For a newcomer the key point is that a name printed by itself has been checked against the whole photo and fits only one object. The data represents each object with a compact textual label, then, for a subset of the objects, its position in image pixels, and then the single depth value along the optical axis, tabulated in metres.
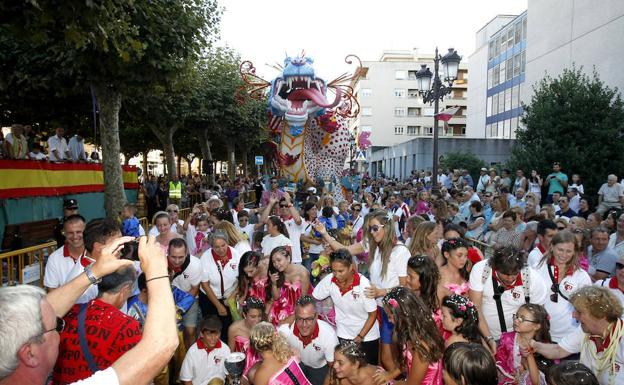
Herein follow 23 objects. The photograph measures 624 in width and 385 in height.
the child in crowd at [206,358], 4.15
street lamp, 11.37
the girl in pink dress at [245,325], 4.29
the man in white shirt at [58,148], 12.76
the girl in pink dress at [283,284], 4.67
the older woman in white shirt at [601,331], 2.88
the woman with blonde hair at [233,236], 6.01
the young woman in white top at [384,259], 4.37
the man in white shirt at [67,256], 4.25
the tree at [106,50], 5.28
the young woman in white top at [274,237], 6.41
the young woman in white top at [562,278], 3.83
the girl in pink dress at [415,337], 3.01
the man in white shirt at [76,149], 14.13
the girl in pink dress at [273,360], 3.12
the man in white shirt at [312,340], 3.79
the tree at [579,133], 15.28
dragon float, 12.82
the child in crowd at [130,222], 6.85
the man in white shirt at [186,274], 4.77
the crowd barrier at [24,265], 6.46
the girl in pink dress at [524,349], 3.20
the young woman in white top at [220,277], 5.29
